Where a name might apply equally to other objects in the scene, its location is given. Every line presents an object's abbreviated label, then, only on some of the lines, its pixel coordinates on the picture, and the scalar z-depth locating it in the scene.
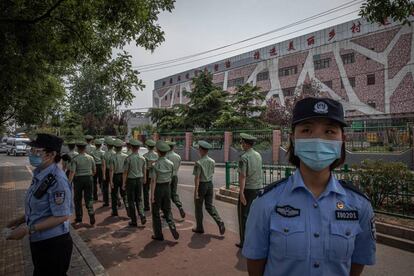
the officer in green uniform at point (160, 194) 6.38
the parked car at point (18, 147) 38.66
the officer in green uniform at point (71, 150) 9.06
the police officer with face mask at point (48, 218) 3.10
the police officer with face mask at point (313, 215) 1.74
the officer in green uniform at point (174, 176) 8.59
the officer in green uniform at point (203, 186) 6.93
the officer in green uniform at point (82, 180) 7.60
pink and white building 31.81
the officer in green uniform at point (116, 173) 8.68
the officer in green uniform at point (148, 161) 8.94
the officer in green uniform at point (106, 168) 9.64
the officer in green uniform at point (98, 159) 10.56
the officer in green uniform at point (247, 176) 5.85
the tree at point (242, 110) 25.84
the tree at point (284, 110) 32.97
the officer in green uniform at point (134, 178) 7.66
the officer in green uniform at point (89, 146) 11.13
